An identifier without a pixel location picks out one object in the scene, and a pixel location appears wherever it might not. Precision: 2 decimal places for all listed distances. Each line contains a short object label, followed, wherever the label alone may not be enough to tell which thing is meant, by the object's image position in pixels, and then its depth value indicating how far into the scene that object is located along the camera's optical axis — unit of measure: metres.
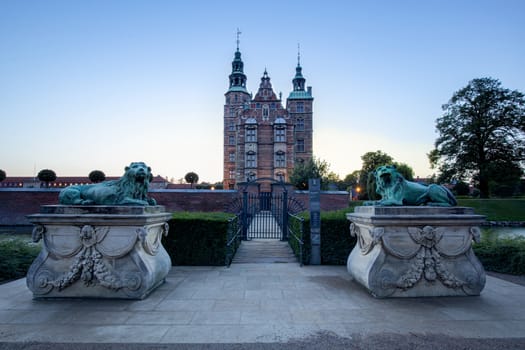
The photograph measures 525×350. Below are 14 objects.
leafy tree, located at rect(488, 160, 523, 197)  26.86
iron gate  11.68
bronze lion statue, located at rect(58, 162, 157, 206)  5.08
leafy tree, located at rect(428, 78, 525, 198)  27.53
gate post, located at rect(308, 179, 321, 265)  7.77
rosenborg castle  37.62
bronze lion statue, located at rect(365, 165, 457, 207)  5.31
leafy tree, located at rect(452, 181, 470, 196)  39.72
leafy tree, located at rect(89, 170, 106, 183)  28.13
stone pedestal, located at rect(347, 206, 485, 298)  4.81
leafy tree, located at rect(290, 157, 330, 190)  29.59
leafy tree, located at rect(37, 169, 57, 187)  28.28
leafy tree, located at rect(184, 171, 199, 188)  40.94
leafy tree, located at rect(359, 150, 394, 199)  47.66
